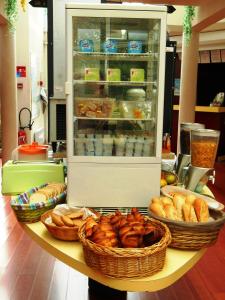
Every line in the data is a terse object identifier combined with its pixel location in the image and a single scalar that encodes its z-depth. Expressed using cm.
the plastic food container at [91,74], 222
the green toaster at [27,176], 259
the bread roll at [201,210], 186
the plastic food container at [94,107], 225
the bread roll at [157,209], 190
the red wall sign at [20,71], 820
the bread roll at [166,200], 200
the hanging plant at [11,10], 581
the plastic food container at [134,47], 222
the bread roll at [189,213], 186
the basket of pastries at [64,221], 184
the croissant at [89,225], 168
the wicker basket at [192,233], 176
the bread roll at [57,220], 187
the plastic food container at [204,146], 247
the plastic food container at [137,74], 224
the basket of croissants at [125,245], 150
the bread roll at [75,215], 194
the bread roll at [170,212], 188
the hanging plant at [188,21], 614
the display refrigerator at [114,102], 208
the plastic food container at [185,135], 288
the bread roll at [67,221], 185
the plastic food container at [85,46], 217
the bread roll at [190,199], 200
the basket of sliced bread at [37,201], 205
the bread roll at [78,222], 186
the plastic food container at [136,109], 229
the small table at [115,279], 153
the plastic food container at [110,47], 221
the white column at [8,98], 643
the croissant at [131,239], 159
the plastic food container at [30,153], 282
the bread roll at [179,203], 193
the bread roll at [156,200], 200
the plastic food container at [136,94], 233
